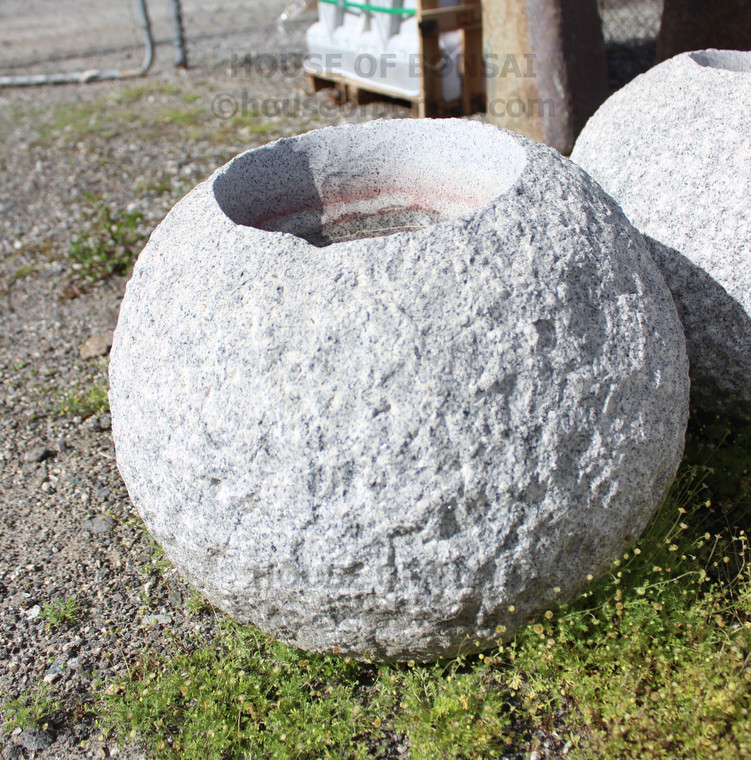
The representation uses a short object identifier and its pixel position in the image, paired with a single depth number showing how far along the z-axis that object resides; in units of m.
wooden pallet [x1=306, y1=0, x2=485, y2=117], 5.47
